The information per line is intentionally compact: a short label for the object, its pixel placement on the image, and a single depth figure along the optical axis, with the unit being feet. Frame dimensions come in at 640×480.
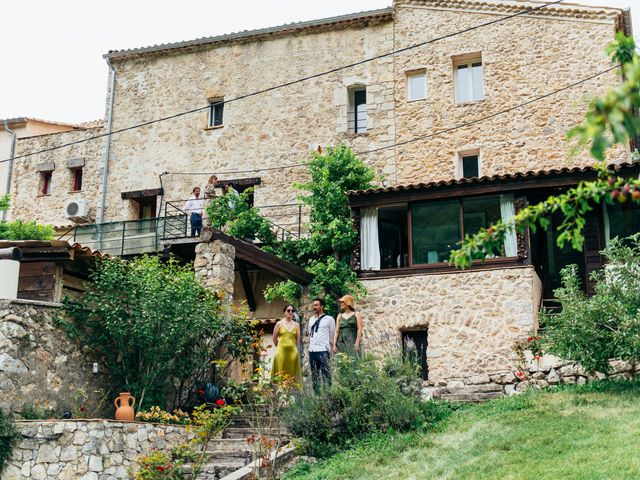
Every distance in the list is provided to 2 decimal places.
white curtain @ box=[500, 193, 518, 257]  49.06
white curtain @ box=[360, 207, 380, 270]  52.65
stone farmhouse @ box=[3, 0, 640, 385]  49.44
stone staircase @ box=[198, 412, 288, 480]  34.22
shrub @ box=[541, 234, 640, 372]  35.50
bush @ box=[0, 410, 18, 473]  34.50
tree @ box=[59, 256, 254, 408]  39.86
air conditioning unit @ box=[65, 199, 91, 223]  72.33
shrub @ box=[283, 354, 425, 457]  34.14
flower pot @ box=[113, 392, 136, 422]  36.92
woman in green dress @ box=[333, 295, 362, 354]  40.80
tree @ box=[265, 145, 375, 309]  52.65
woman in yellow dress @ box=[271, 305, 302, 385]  41.24
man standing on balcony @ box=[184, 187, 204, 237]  58.44
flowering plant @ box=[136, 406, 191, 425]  37.17
